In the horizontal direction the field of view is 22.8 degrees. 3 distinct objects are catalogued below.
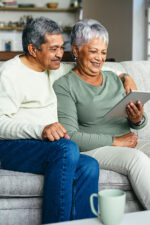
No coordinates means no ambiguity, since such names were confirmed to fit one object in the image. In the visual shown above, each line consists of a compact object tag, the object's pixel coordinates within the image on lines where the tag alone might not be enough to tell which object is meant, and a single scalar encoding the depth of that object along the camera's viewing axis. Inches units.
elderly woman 68.2
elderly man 54.2
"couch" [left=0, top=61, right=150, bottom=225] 59.7
